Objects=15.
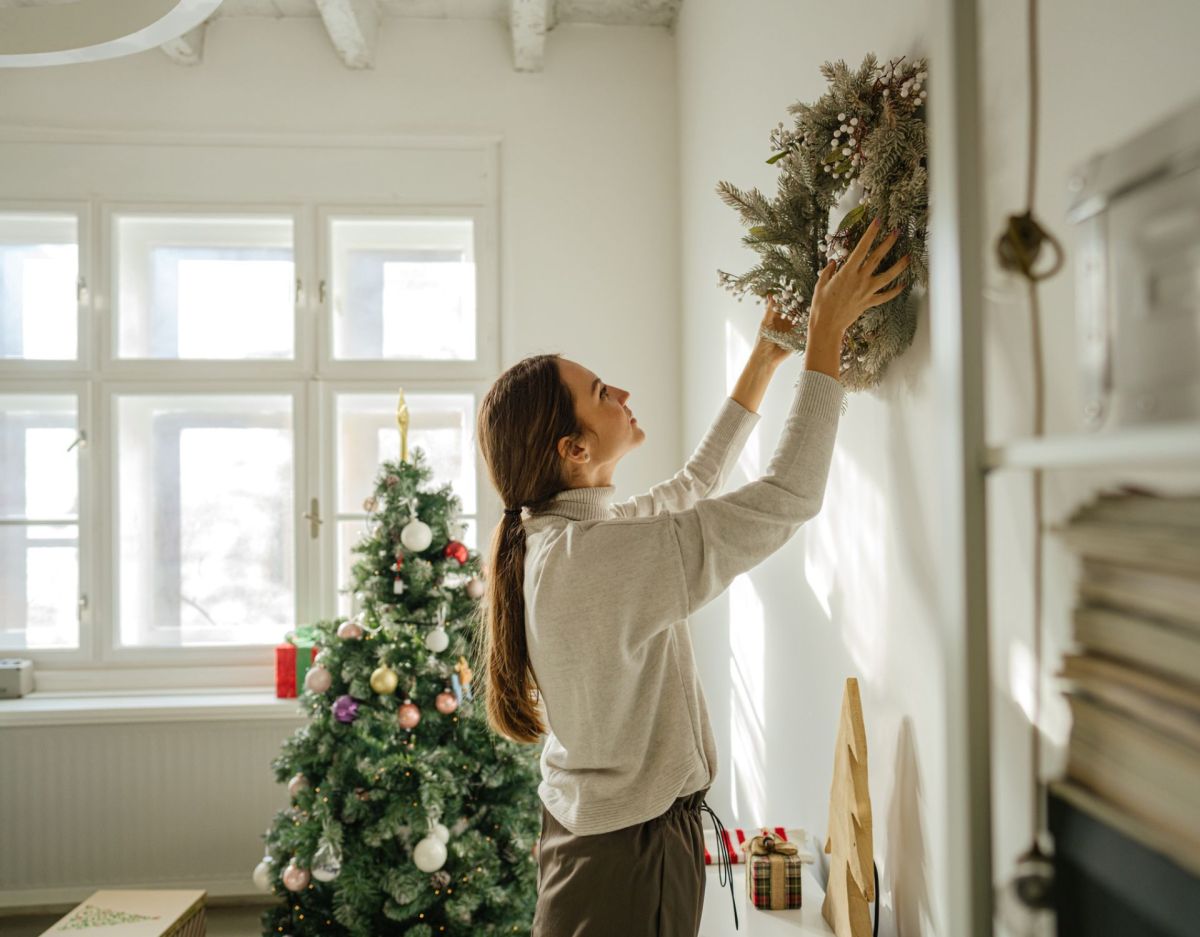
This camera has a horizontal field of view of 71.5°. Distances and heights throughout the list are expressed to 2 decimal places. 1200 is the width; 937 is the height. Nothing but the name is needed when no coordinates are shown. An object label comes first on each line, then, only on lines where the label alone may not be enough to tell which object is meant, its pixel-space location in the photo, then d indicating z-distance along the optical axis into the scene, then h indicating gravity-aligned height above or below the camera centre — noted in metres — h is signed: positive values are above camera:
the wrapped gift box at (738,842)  1.53 -0.73
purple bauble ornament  2.12 -0.59
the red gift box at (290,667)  2.77 -0.62
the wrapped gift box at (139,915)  2.14 -1.15
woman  1.05 -0.18
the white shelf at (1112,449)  0.37 +0.01
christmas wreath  0.99 +0.37
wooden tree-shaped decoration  1.18 -0.52
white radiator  2.74 -1.07
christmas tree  2.08 -0.75
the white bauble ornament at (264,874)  2.17 -1.03
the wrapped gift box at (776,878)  1.39 -0.67
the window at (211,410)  2.93 +0.26
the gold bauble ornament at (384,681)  2.12 -0.51
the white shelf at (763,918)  1.31 -0.72
